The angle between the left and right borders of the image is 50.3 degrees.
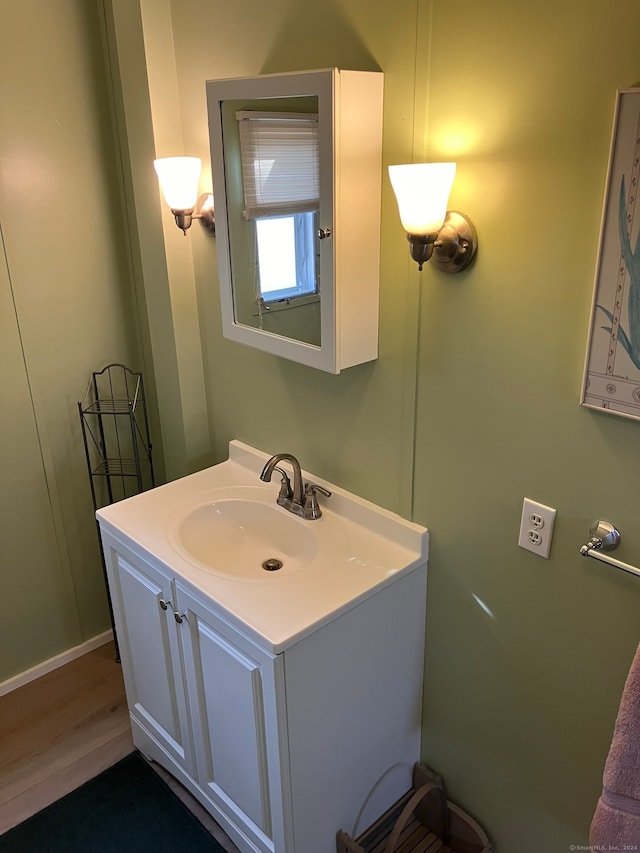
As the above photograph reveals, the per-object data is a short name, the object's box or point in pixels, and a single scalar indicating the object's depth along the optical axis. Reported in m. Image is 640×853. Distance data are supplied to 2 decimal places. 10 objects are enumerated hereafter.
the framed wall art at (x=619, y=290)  1.10
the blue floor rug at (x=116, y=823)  1.91
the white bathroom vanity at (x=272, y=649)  1.51
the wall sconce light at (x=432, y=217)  1.27
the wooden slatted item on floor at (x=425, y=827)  1.76
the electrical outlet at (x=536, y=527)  1.41
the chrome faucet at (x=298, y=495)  1.85
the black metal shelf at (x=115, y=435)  2.38
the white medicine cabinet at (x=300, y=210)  1.43
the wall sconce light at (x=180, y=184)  1.79
